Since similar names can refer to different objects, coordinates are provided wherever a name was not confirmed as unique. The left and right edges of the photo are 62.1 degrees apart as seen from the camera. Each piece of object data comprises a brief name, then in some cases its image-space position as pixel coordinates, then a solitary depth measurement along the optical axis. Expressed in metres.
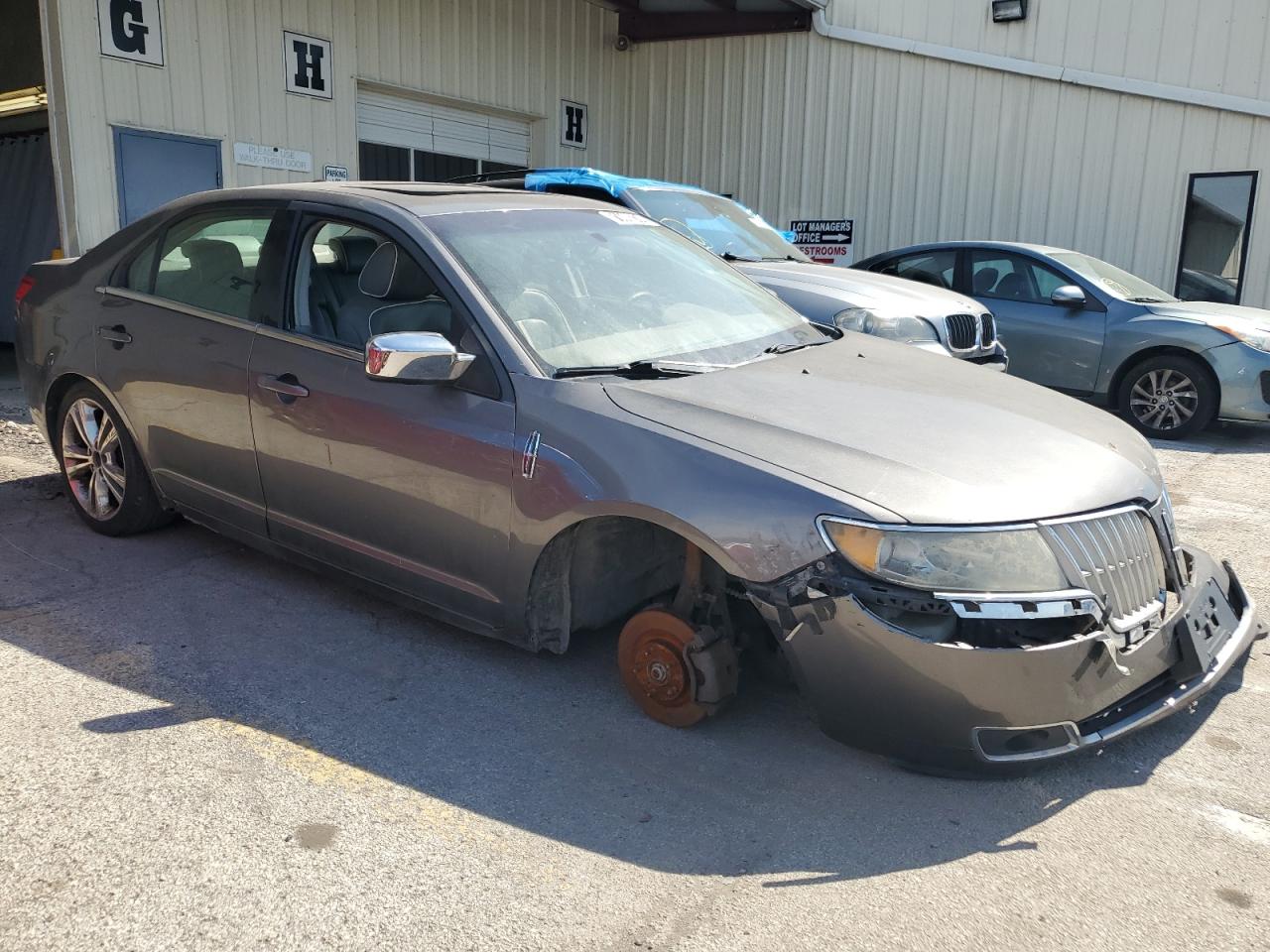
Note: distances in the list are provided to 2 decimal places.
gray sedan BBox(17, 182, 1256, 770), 2.79
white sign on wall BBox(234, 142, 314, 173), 10.00
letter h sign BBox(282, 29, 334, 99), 10.41
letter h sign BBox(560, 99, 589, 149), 14.26
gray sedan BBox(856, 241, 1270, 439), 8.12
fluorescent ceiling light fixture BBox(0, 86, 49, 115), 11.55
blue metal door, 9.11
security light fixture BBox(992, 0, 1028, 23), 12.55
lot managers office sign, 14.22
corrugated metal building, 9.33
